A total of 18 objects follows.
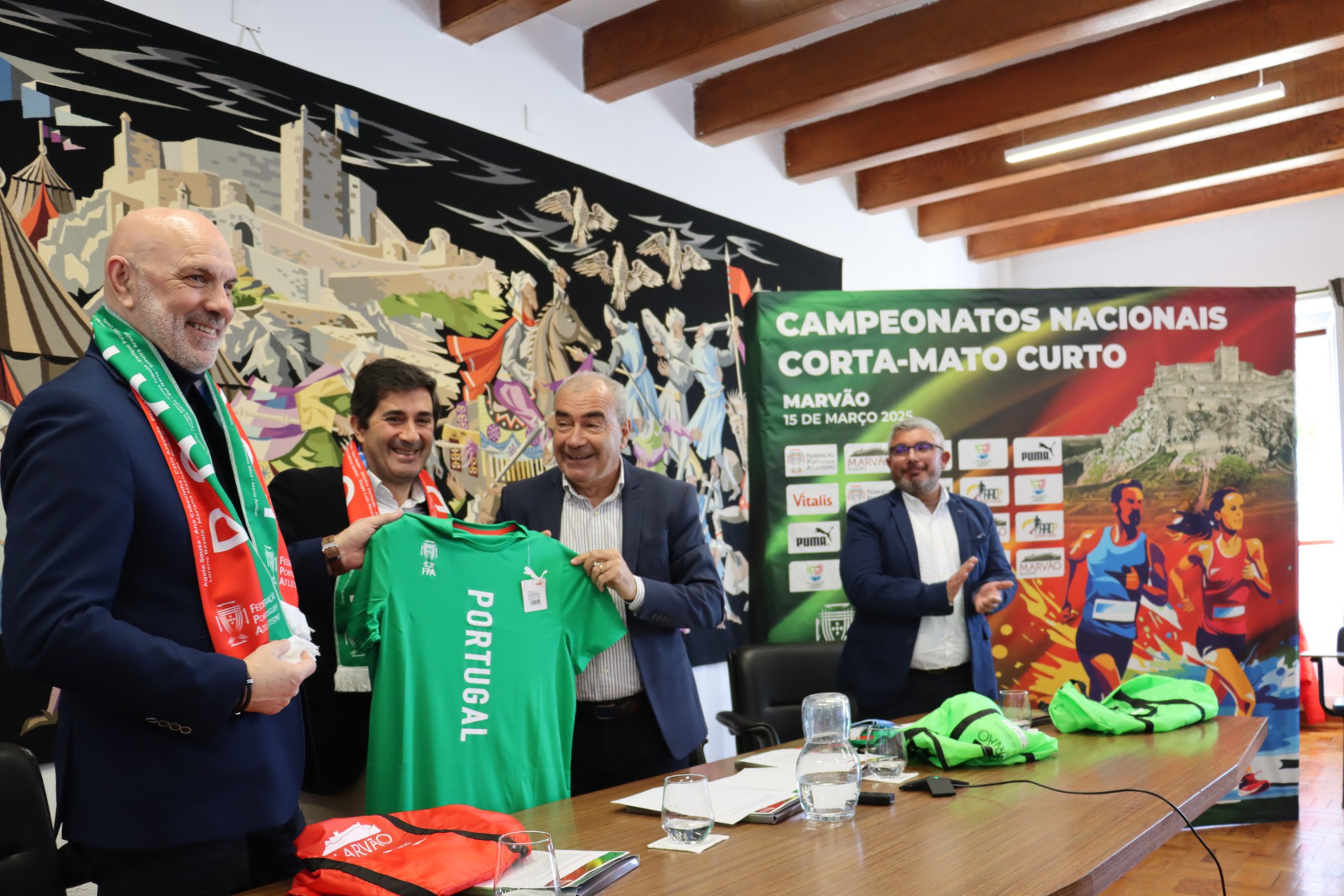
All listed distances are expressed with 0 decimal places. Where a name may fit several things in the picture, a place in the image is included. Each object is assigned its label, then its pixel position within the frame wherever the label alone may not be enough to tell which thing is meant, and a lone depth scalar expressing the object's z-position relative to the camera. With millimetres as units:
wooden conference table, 1528
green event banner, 4770
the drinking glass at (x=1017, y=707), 2500
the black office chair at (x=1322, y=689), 4812
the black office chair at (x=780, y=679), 3859
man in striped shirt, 2576
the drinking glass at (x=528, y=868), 1225
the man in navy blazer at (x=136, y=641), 1458
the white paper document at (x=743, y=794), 1929
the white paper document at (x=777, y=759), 2346
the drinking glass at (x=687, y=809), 1671
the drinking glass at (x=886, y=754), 2178
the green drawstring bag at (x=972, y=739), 2271
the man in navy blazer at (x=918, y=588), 3484
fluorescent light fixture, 4863
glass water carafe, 1848
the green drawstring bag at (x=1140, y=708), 2645
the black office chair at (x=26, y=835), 1987
